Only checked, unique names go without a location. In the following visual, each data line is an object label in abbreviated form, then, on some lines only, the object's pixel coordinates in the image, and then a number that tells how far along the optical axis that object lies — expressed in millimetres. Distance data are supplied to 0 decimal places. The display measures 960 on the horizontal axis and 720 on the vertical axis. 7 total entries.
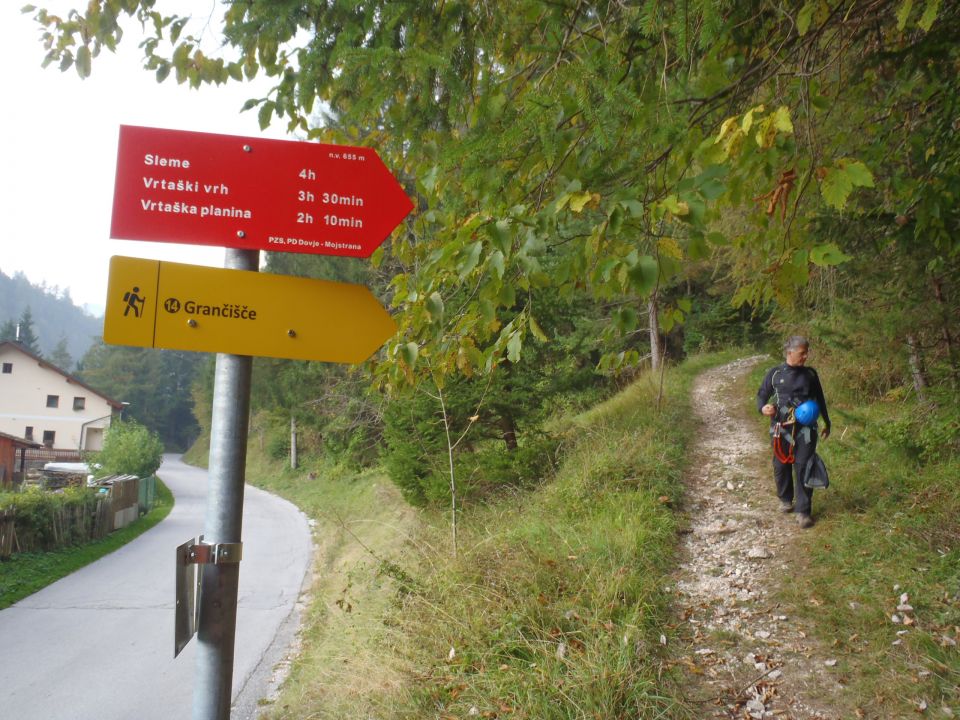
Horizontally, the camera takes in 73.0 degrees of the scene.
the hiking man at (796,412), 5977
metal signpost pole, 1801
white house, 36656
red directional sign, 1825
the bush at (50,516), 13844
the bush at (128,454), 28703
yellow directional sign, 1770
